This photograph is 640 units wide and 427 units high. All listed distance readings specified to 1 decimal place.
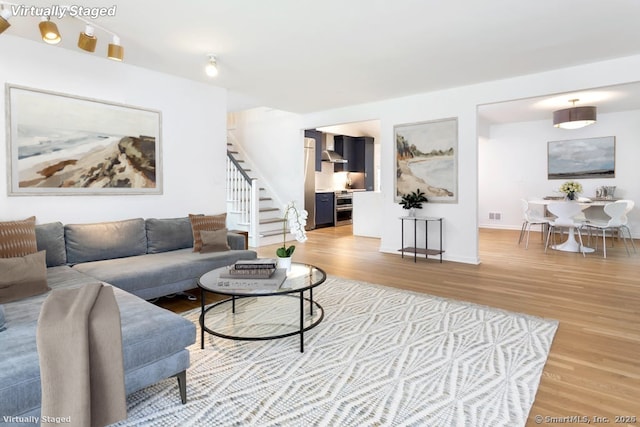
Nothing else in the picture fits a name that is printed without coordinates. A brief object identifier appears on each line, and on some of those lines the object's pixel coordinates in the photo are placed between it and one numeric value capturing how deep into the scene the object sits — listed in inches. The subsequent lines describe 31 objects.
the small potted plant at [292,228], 111.1
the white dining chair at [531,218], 252.7
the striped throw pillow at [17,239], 106.0
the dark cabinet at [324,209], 354.6
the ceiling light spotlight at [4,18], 97.3
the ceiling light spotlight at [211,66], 150.6
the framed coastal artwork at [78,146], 130.6
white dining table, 236.5
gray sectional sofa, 55.9
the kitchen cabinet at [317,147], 340.8
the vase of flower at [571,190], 250.7
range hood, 378.0
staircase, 260.1
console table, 207.2
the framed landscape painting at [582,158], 297.1
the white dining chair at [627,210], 227.6
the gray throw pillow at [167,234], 150.9
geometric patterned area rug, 68.9
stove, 379.6
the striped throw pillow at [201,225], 151.0
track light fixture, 105.2
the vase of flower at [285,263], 111.9
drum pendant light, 235.5
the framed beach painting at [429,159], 207.8
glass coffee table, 94.1
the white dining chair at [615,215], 223.3
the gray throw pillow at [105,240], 130.1
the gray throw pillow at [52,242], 120.6
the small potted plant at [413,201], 216.8
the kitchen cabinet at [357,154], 399.9
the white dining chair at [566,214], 232.4
